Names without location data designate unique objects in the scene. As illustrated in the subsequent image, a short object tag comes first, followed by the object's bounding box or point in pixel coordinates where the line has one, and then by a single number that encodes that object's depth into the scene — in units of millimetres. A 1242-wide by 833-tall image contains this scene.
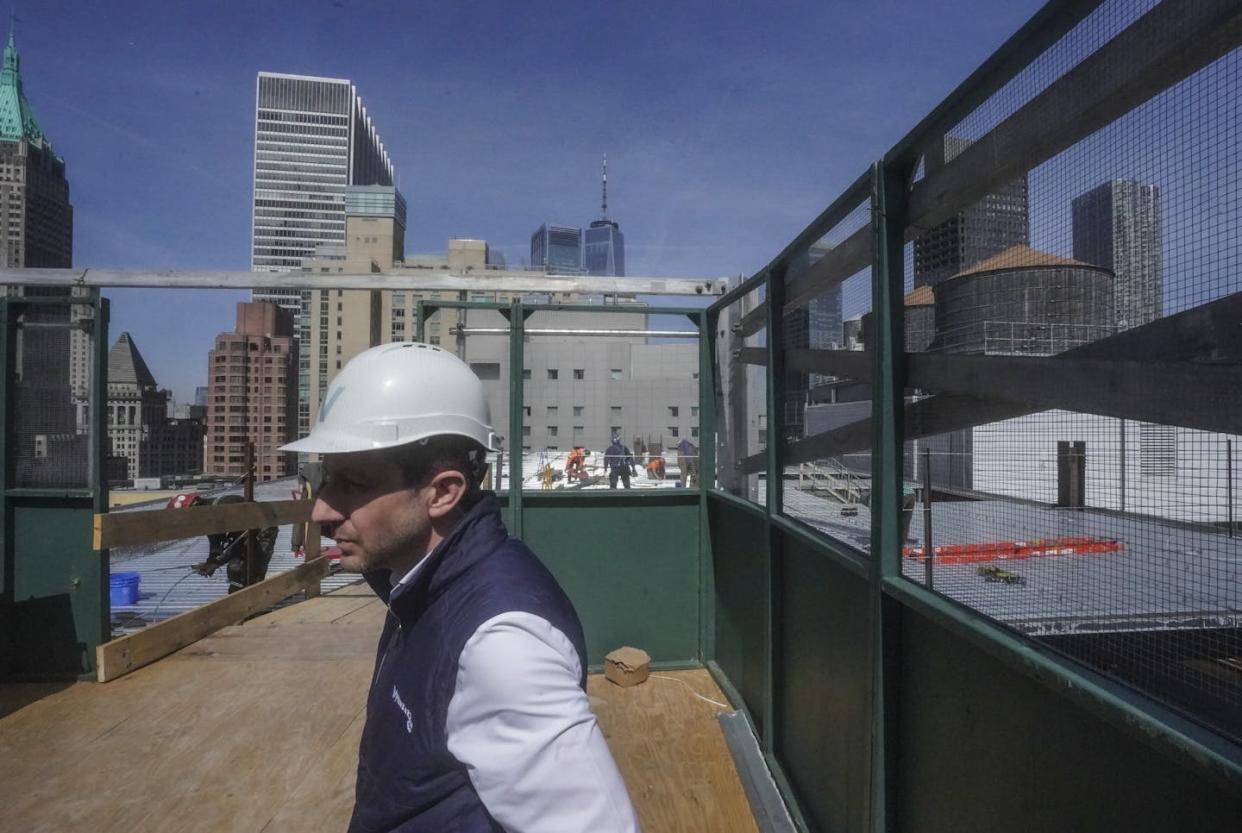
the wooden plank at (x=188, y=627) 5582
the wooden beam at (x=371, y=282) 6363
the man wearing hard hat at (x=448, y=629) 1129
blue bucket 8672
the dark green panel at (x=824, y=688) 2834
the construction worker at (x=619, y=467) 6141
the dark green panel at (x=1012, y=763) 1404
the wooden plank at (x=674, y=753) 3773
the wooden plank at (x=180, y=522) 5586
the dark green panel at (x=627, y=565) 5938
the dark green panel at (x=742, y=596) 4461
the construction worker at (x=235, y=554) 8648
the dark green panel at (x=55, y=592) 5602
